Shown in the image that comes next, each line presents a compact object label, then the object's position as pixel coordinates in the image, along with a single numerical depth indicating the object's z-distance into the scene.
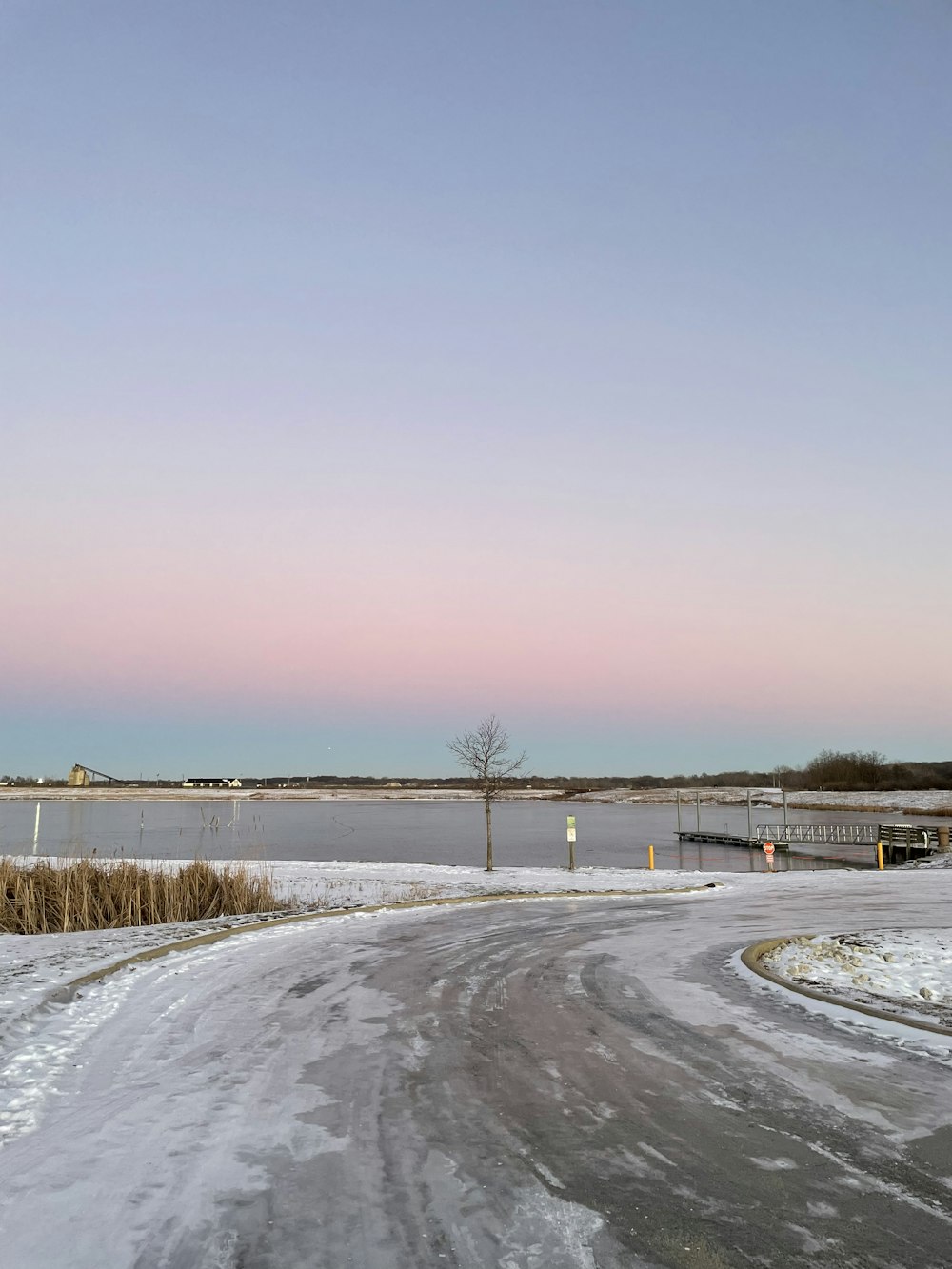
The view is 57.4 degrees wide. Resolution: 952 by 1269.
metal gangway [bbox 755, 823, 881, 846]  51.16
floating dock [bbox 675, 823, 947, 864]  43.06
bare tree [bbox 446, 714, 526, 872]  32.31
